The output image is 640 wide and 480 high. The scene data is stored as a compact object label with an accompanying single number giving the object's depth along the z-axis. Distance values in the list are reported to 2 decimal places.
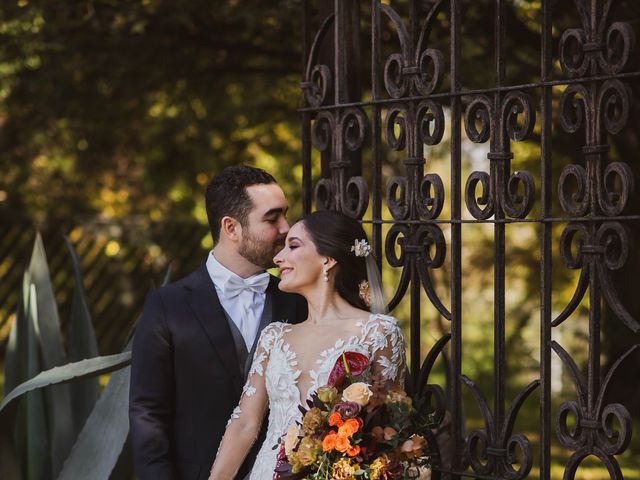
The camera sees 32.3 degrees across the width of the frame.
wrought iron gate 2.97
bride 3.15
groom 3.38
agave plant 3.82
